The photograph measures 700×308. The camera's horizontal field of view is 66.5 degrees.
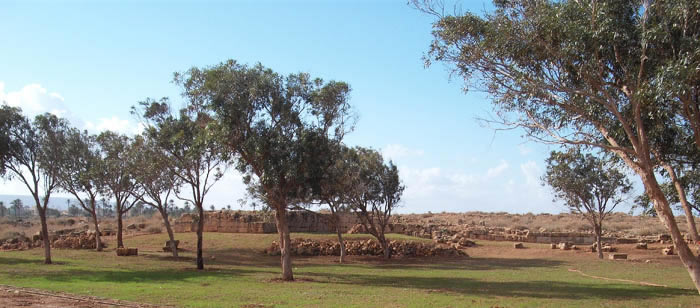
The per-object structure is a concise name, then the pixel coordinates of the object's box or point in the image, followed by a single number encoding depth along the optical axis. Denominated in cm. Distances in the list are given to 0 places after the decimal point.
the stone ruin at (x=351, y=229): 5000
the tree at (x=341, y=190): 3057
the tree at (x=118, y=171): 3425
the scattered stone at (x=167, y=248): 3912
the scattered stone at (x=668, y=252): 3834
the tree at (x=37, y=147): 2752
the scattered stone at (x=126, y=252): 3509
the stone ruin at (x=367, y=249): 4088
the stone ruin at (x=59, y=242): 4141
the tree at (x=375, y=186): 3600
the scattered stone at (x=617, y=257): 3631
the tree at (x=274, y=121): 2136
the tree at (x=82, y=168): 3369
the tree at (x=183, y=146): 2634
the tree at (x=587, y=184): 3469
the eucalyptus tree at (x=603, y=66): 1132
